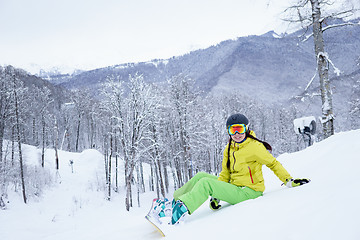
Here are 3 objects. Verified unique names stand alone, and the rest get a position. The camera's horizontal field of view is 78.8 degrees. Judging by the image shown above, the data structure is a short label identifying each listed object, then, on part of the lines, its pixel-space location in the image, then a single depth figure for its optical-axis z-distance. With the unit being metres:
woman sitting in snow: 2.64
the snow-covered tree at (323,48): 7.63
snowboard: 2.54
